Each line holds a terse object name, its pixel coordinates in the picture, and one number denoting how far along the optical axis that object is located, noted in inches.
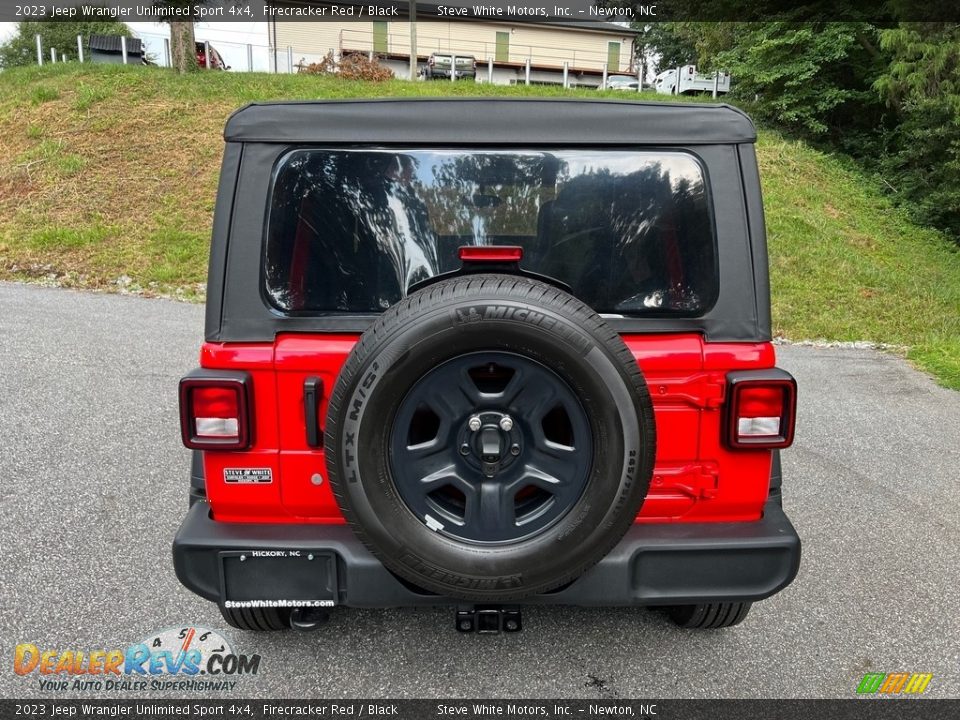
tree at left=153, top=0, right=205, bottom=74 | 705.0
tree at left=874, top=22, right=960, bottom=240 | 438.6
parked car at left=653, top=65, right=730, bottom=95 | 1071.2
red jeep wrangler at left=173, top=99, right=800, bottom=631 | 80.1
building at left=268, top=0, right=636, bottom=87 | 1352.1
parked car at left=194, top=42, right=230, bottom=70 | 1090.1
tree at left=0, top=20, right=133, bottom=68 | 1685.5
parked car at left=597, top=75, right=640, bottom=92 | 1206.6
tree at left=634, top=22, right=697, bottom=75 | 1635.1
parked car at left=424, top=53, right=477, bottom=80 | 1165.4
